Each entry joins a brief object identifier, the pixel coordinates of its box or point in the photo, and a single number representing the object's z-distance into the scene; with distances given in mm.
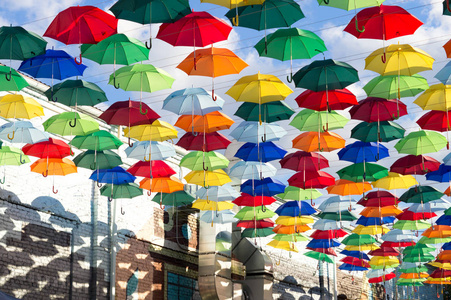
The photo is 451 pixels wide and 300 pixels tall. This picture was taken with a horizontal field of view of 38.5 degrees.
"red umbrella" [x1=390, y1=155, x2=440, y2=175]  14398
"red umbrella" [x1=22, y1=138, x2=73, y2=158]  13234
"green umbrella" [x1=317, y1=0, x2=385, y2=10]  9695
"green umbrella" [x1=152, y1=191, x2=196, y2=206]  16516
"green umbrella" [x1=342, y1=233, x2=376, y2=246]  21031
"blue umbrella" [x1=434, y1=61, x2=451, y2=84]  11102
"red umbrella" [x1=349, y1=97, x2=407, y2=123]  12211
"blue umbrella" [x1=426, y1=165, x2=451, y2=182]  15148
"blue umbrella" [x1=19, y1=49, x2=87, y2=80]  11102
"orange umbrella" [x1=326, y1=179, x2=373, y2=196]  15844
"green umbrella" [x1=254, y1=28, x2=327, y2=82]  10883
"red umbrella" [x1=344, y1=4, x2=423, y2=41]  10211
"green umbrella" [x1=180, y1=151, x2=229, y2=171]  14203
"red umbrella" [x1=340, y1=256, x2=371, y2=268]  24266
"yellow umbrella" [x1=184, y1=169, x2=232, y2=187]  14977
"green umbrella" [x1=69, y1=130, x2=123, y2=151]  13039
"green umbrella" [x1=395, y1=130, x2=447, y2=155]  13227
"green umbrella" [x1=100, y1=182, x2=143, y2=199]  15484
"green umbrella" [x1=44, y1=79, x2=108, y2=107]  11516
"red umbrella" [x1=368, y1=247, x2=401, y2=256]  22312
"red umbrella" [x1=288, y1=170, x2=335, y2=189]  15102
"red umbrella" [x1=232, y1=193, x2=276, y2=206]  16730
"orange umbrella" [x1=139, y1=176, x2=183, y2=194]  15234
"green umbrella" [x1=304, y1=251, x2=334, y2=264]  23641
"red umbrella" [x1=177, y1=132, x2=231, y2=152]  13250
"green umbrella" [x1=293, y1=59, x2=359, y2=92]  11094
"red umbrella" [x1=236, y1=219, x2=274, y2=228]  18922
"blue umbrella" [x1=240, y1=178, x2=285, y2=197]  15812
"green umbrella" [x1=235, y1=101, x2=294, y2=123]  12328
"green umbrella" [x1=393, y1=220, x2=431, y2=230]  18703
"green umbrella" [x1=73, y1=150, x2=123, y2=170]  13672
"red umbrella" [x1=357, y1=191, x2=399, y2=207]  16719
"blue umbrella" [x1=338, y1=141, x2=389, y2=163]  14047
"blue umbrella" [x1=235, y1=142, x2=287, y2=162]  14305
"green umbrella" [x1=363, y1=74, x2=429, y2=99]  11344
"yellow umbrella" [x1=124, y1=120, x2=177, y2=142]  12945
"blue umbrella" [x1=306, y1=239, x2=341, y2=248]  21703
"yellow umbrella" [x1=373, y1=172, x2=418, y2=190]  15297
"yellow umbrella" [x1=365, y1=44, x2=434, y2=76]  10785
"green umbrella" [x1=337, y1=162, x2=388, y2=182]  14633
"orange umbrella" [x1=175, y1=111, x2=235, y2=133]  12734
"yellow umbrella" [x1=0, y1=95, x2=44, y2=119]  12023
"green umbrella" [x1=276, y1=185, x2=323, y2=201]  16219
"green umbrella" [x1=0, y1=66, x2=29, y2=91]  11211
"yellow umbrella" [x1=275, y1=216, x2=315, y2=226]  18281
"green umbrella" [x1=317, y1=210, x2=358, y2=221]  18375
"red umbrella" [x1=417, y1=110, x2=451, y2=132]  12500
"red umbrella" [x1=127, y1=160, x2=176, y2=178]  14438
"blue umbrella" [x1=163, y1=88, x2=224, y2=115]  12109
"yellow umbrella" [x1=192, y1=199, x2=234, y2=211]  16750
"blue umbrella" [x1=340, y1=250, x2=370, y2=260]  23384
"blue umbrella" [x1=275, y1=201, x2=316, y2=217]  17266
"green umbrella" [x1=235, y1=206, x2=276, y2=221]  17672
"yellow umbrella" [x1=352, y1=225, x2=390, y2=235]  19516
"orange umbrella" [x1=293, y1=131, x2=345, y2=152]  13453
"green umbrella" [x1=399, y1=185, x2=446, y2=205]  16109
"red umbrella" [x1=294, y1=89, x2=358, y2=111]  11781
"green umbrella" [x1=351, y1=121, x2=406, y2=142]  12852
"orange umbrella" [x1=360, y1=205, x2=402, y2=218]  17531
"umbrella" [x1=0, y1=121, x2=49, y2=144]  12859
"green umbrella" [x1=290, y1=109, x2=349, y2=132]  12703
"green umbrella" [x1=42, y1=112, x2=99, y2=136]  12438
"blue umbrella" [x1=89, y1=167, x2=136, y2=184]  14773
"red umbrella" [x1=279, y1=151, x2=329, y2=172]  14602
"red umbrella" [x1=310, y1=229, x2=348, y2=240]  20438
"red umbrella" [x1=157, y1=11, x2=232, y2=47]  10211
